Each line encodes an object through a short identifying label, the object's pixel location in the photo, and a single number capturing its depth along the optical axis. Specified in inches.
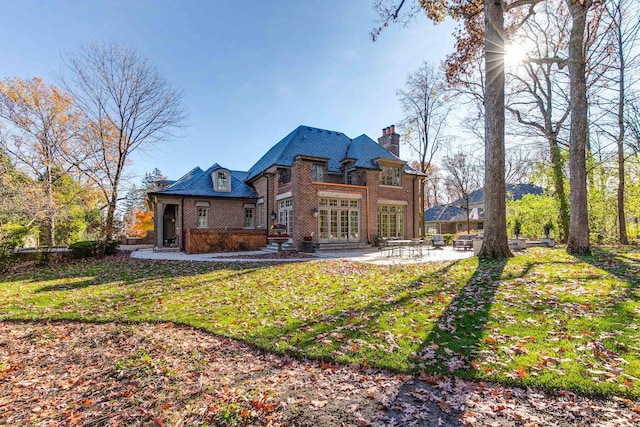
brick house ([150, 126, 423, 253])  705.6
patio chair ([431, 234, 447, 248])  798.5
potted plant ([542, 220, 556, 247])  805.2
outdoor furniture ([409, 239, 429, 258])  570.9
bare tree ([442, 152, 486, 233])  1359.5
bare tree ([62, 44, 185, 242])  690.2
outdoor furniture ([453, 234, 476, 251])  714.8
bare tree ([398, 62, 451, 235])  1157.7
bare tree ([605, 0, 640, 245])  589.4
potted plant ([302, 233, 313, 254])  672.4
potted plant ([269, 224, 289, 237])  671.6
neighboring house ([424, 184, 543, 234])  1559.8
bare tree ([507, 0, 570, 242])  691.4
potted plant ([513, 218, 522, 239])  852.3
